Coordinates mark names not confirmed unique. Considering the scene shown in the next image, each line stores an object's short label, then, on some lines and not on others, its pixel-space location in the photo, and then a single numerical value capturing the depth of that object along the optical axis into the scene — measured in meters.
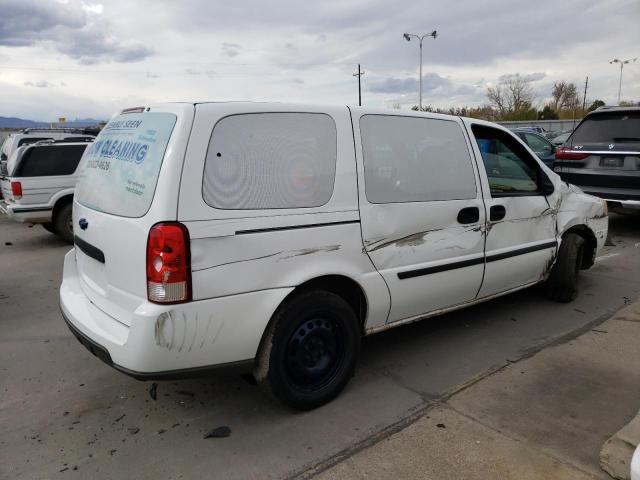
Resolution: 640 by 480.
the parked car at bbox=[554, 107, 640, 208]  7.73
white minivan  2.67
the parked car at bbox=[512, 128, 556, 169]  11.82
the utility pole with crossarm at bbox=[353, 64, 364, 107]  45.90
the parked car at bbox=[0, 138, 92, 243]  8.63
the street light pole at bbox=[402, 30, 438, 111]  38.38
